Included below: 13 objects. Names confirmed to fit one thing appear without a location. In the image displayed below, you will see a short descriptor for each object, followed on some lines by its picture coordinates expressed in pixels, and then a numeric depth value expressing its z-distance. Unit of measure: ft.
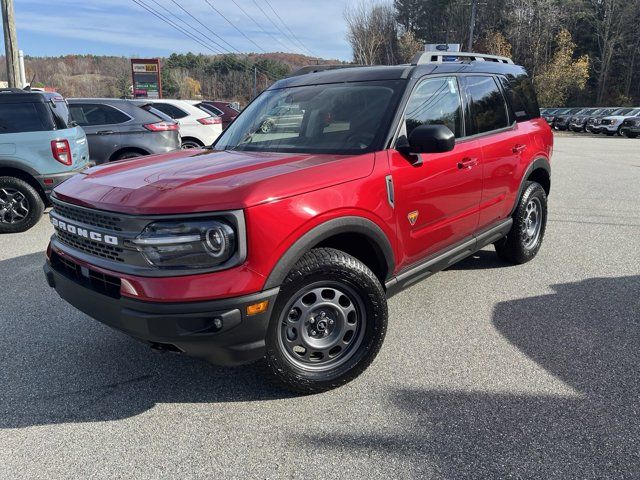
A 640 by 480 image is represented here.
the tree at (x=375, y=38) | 151.43
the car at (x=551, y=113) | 129.70
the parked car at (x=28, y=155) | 21.45
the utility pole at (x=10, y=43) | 40.14
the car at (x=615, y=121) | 98.22
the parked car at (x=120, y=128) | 28.68
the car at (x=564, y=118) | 122.22
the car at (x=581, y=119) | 112.06
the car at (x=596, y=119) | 105.79
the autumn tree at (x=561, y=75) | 145.59
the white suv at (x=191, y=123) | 38.17
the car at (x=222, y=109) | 54.95
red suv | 7.80
